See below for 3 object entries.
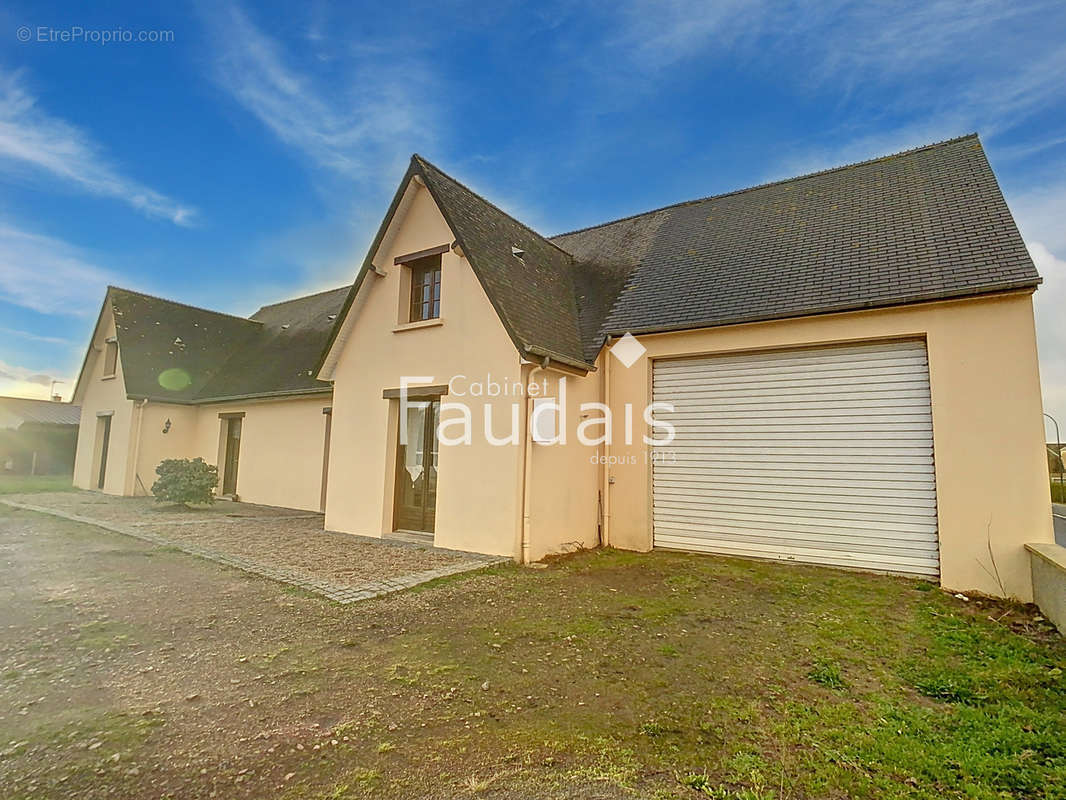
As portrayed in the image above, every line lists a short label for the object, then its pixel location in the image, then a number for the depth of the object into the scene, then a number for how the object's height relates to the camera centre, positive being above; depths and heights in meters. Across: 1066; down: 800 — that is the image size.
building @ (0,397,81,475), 26.17 +0.06
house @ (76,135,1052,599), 6.67 +1.08
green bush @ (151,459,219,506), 12.88 -0.97
